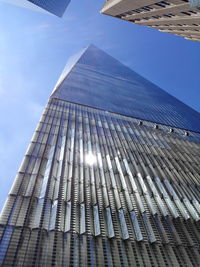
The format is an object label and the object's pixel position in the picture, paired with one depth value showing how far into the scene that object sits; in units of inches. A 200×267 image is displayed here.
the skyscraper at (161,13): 1042.5
